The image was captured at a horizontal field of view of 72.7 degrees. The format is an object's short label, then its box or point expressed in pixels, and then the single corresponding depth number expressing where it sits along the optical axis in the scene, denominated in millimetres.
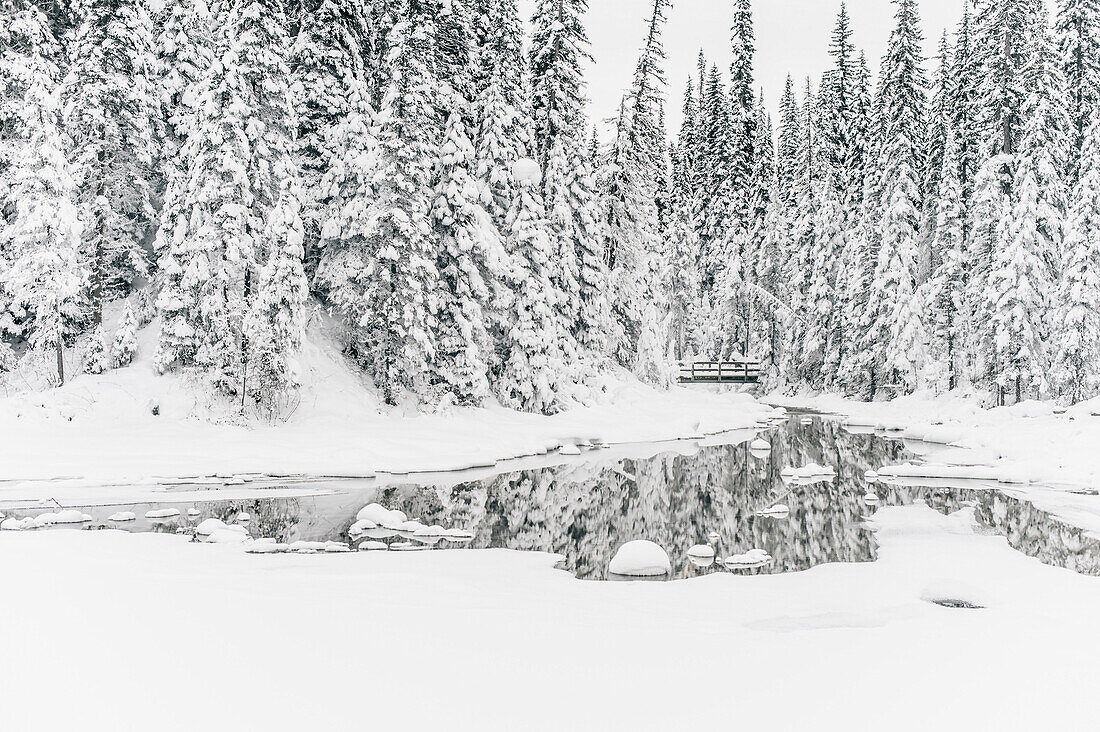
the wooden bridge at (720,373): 49438
